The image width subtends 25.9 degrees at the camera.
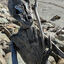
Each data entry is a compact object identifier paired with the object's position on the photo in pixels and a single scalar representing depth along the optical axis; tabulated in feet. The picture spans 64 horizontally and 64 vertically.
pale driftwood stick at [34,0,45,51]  5.23
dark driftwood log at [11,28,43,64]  5.68
